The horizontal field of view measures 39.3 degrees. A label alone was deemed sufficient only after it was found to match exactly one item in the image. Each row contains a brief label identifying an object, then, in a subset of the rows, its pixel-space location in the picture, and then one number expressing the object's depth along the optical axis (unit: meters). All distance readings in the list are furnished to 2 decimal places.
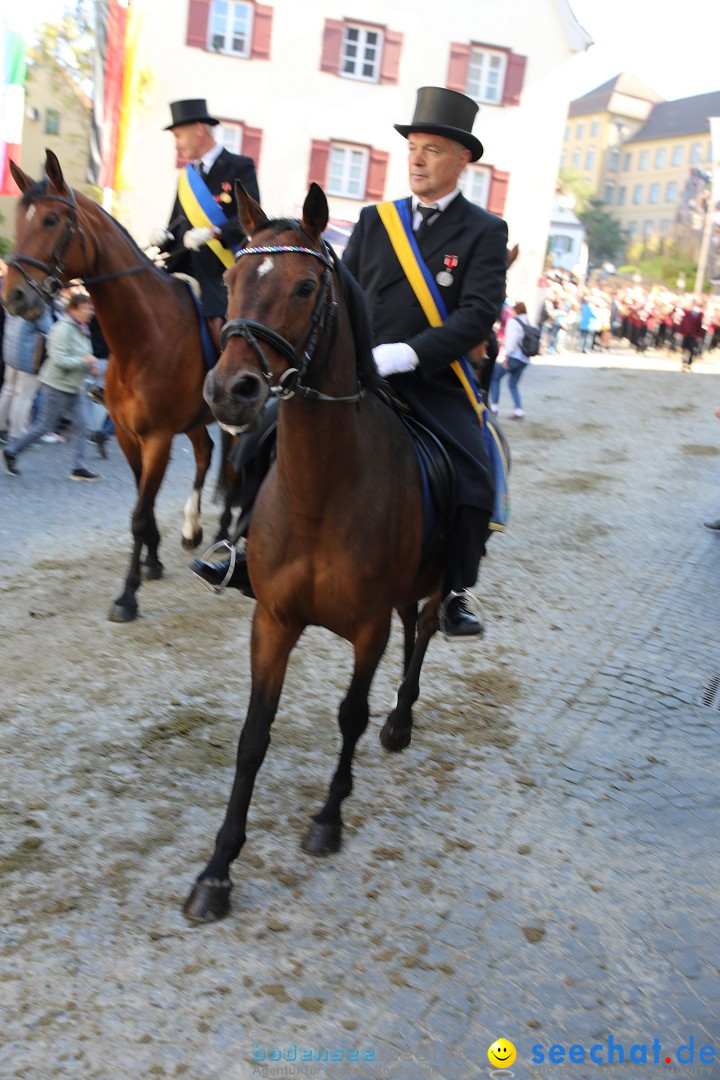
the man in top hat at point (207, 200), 7.47
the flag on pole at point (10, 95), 14.20
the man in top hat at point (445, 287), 4.29
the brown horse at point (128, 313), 6.13
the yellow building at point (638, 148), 100.38
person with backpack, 17.88
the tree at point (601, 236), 88.31
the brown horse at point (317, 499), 3.28
